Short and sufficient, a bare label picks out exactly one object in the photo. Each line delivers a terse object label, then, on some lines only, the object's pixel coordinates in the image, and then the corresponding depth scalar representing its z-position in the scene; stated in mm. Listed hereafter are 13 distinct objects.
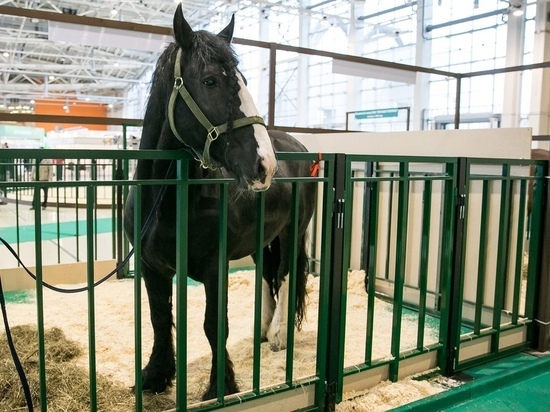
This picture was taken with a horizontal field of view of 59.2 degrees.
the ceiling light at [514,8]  10634
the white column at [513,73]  11281
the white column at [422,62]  13773
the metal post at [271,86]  4512
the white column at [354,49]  15055
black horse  1756
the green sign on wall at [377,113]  11719
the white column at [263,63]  16344
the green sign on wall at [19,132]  17797
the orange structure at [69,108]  27536
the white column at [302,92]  17914
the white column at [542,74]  9953
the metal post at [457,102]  5814
